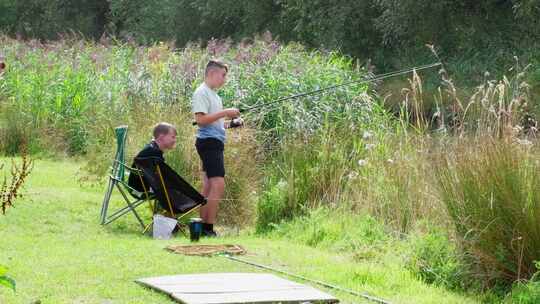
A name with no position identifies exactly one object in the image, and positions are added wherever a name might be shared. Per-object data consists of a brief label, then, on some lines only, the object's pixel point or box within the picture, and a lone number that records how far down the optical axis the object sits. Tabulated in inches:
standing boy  672.7
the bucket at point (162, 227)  668.3
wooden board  442.9
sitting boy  687.2
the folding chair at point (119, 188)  692.8
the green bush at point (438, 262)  517.4
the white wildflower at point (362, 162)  688.3
